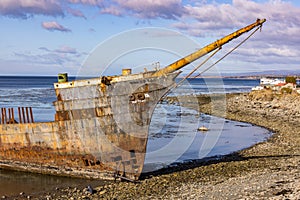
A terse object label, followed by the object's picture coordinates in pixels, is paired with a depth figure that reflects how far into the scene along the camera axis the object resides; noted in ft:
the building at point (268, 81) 290.68
